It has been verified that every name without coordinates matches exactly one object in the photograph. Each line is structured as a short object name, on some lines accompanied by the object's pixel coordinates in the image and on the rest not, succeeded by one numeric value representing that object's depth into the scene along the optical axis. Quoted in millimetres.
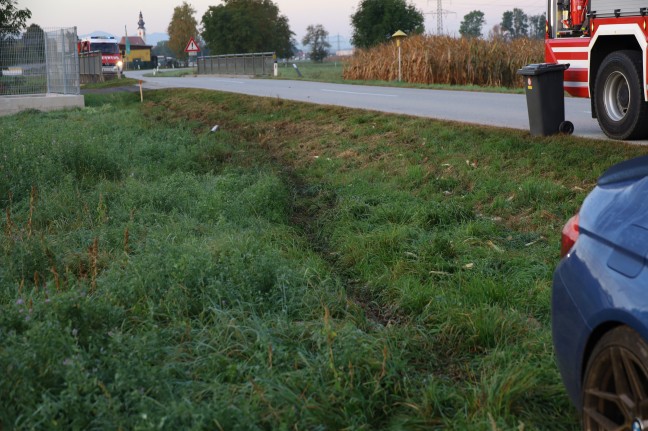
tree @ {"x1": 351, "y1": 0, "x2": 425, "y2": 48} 71312
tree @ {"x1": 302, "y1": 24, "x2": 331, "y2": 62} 118812
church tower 167750
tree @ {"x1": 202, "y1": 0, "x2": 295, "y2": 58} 96812
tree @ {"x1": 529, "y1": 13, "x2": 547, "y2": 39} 109594
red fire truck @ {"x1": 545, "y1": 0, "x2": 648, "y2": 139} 10516
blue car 2879
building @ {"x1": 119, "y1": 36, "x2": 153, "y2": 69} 102188
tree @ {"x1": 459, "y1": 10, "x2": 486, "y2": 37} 139350
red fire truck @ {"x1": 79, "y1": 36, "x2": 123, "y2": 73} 56250
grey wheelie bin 11169
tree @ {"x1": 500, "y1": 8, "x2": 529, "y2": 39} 144125
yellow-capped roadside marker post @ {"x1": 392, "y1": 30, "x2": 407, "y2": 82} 31141
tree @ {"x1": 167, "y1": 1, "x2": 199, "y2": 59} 121125
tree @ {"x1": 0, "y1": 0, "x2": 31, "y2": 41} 30203
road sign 49059
